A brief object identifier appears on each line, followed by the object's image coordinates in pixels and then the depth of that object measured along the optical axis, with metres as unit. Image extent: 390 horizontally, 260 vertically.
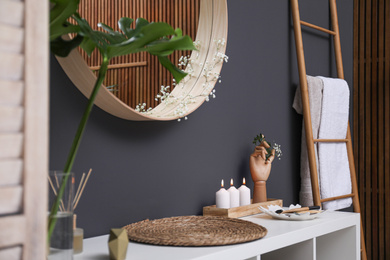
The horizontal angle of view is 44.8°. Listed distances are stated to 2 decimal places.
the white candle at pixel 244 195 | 2.18
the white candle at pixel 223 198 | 2.07
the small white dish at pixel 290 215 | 2.01
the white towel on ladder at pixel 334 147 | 2.73
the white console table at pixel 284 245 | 1.41
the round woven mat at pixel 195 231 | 1.50
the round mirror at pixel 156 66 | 1.63
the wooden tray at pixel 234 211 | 2.04
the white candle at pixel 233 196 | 2.12
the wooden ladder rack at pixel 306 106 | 2.64
